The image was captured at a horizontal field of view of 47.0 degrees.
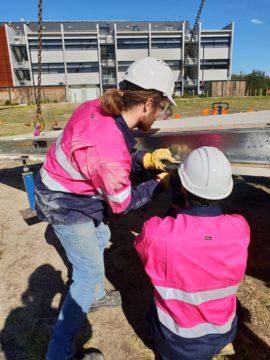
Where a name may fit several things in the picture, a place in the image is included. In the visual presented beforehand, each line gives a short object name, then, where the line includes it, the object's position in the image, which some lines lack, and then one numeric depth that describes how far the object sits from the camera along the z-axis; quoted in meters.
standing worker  1.77
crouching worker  1.62
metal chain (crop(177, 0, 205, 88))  4.16
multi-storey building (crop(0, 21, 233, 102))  53.19
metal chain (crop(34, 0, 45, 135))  3.66
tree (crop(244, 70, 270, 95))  47.05
